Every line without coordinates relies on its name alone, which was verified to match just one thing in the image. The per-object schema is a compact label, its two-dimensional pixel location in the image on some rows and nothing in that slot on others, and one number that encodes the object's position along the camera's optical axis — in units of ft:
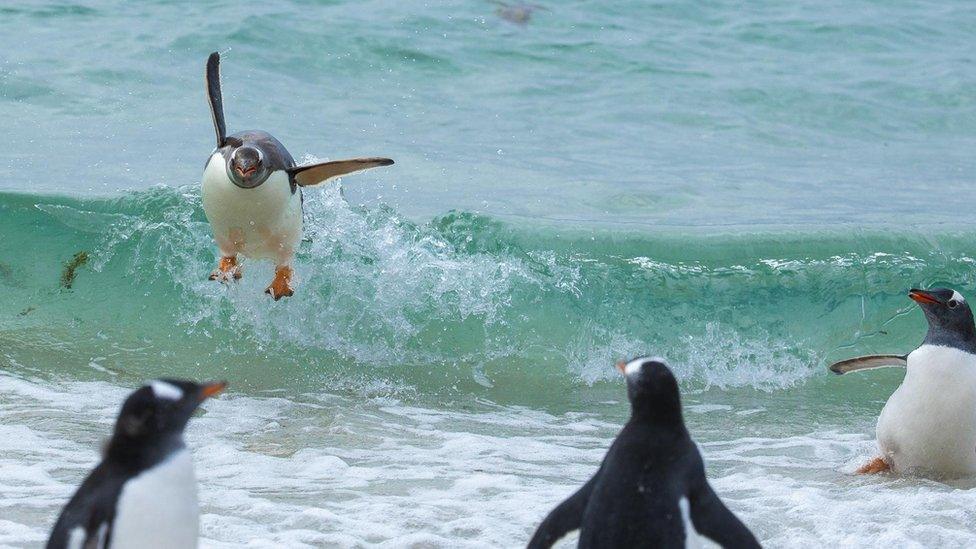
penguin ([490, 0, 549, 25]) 90.94
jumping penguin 38.45
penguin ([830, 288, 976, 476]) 30.25
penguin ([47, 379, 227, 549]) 16.12
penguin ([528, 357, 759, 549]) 18.21
